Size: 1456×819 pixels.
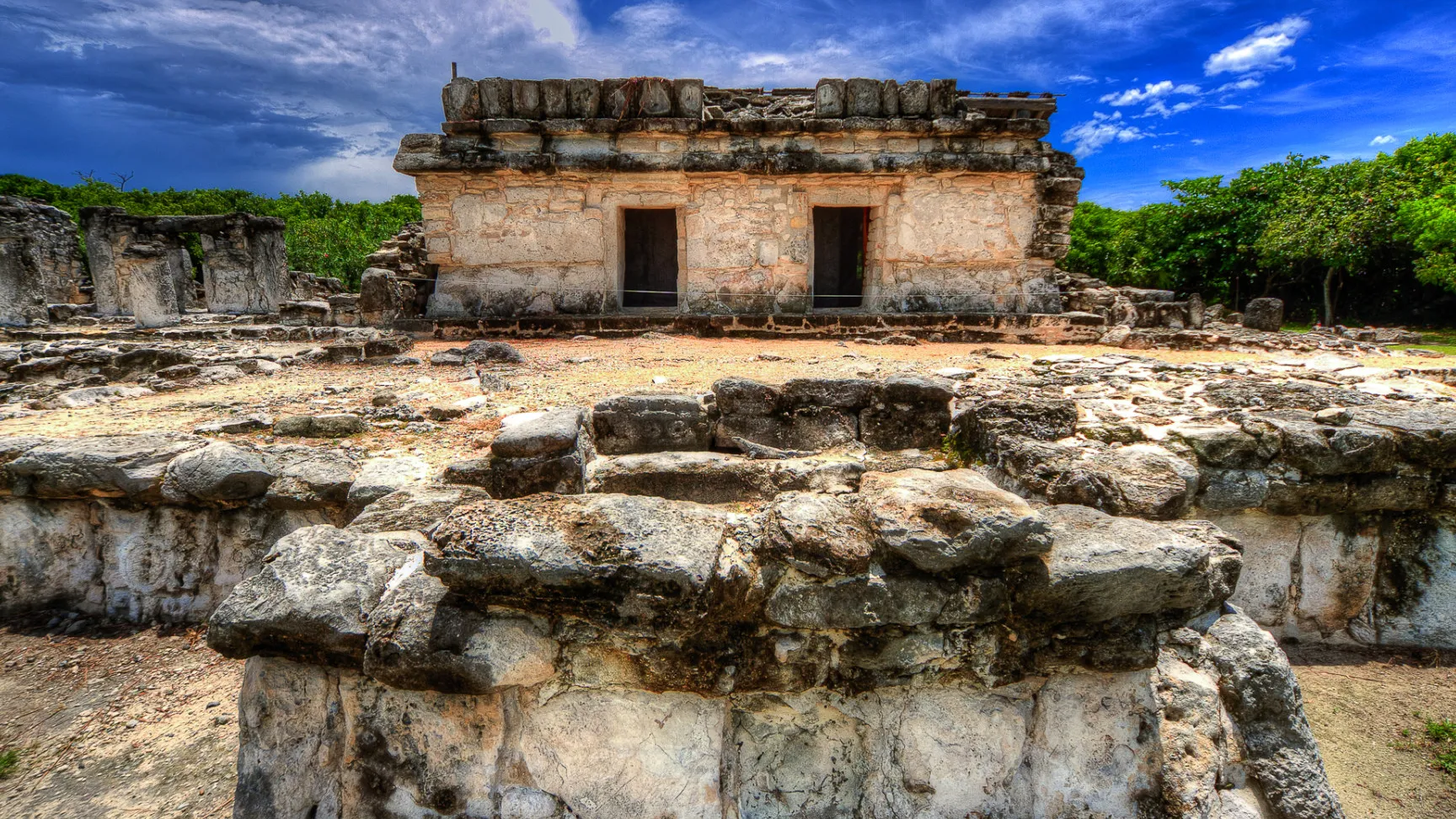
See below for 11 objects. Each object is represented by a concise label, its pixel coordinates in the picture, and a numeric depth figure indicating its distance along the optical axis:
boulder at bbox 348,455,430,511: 3.12
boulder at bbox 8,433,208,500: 3.31
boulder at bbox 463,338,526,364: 6.33
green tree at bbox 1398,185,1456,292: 14.51
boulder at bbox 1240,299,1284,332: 14.09
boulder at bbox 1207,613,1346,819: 2.12
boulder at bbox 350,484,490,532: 2.60
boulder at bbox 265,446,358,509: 3.29
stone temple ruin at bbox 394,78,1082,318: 9.11
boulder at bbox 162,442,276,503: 3.29
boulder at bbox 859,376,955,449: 3.91
